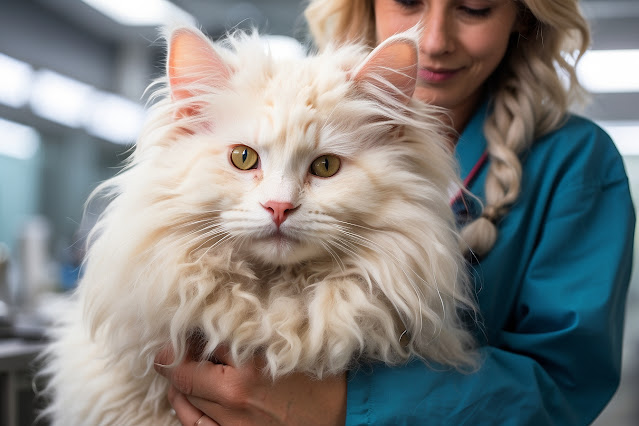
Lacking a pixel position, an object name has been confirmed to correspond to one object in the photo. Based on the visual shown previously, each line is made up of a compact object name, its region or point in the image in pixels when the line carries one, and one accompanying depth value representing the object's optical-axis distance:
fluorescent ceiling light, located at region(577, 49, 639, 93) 6.89
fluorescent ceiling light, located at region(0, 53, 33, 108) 4.95
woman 1.14
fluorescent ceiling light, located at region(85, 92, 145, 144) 6.59
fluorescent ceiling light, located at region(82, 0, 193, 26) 5.13
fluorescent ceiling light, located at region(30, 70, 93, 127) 5.53
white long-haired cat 1.09
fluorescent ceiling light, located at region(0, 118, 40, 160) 5.32
